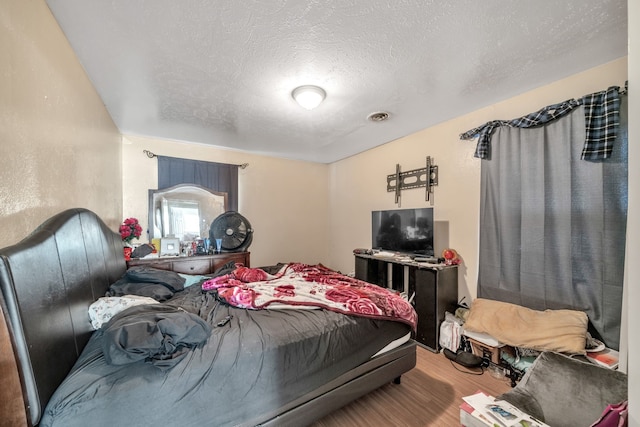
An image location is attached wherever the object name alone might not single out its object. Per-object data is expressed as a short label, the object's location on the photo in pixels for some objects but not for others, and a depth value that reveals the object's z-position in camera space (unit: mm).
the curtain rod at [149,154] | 3250
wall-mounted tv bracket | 2949
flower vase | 2753
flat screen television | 2684
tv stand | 2430
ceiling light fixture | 2059
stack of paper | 1065
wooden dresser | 2795
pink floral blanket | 1771
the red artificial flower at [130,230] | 2928
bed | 926
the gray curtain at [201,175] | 3346
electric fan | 3533
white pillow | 1440
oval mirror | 3295
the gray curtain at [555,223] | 1705
